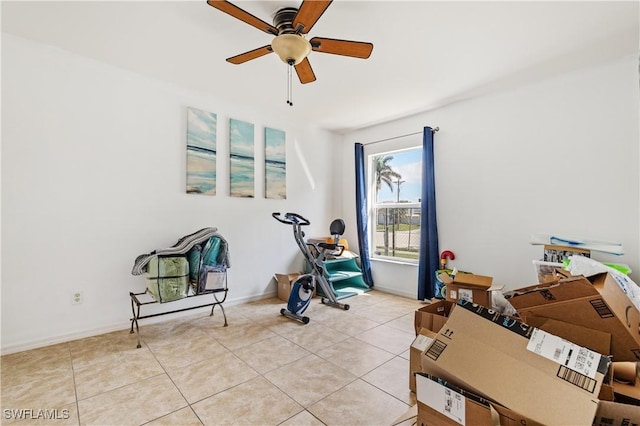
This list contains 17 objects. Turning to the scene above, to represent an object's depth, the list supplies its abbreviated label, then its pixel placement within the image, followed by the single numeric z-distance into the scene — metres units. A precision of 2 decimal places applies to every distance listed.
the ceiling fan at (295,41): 1.79
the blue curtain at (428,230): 3.67
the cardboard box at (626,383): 1.13
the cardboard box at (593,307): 1.26
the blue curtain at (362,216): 4.51
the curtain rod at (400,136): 3.78
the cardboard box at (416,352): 1.82
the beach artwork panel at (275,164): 3.99
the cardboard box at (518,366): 1.00
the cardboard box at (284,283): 3.79
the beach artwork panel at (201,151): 3.29
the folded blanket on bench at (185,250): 2.56
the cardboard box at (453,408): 1.05
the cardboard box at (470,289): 1.91
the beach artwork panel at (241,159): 3.64
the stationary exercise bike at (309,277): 3.15
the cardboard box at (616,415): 0.98
